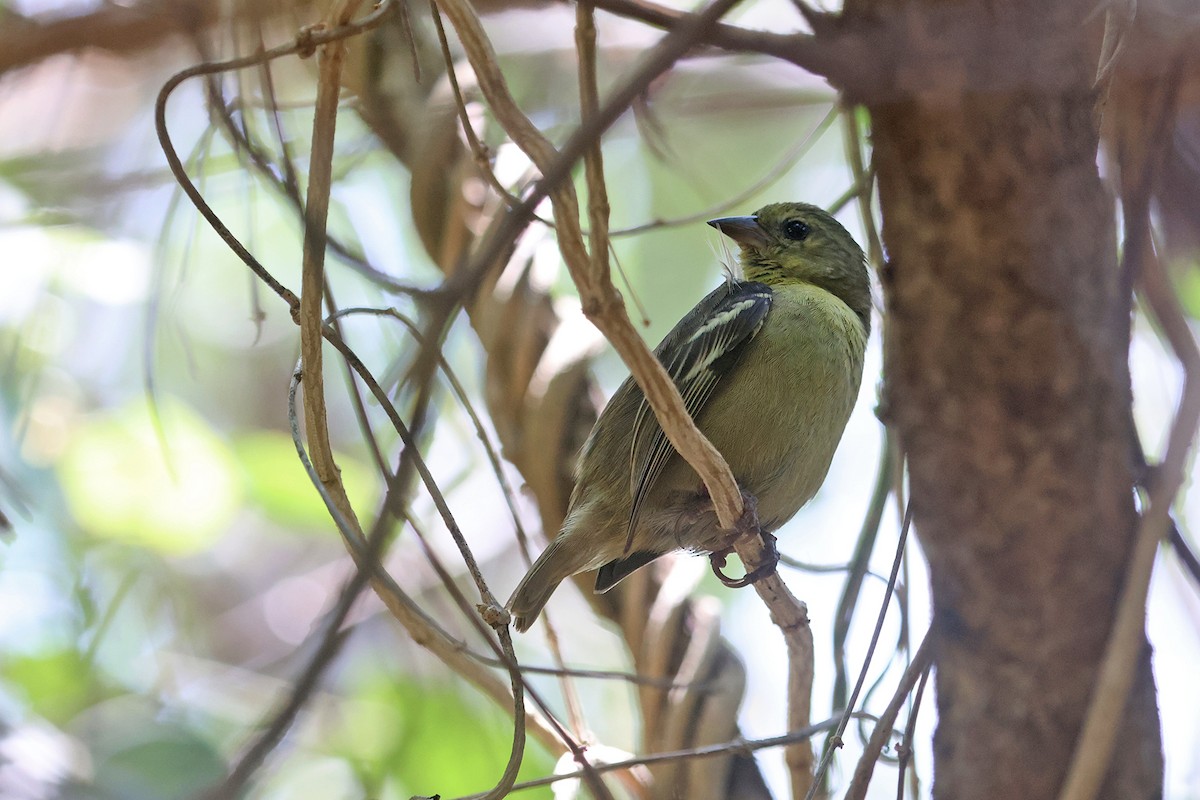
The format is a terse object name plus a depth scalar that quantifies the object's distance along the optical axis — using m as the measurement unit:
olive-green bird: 5.87
